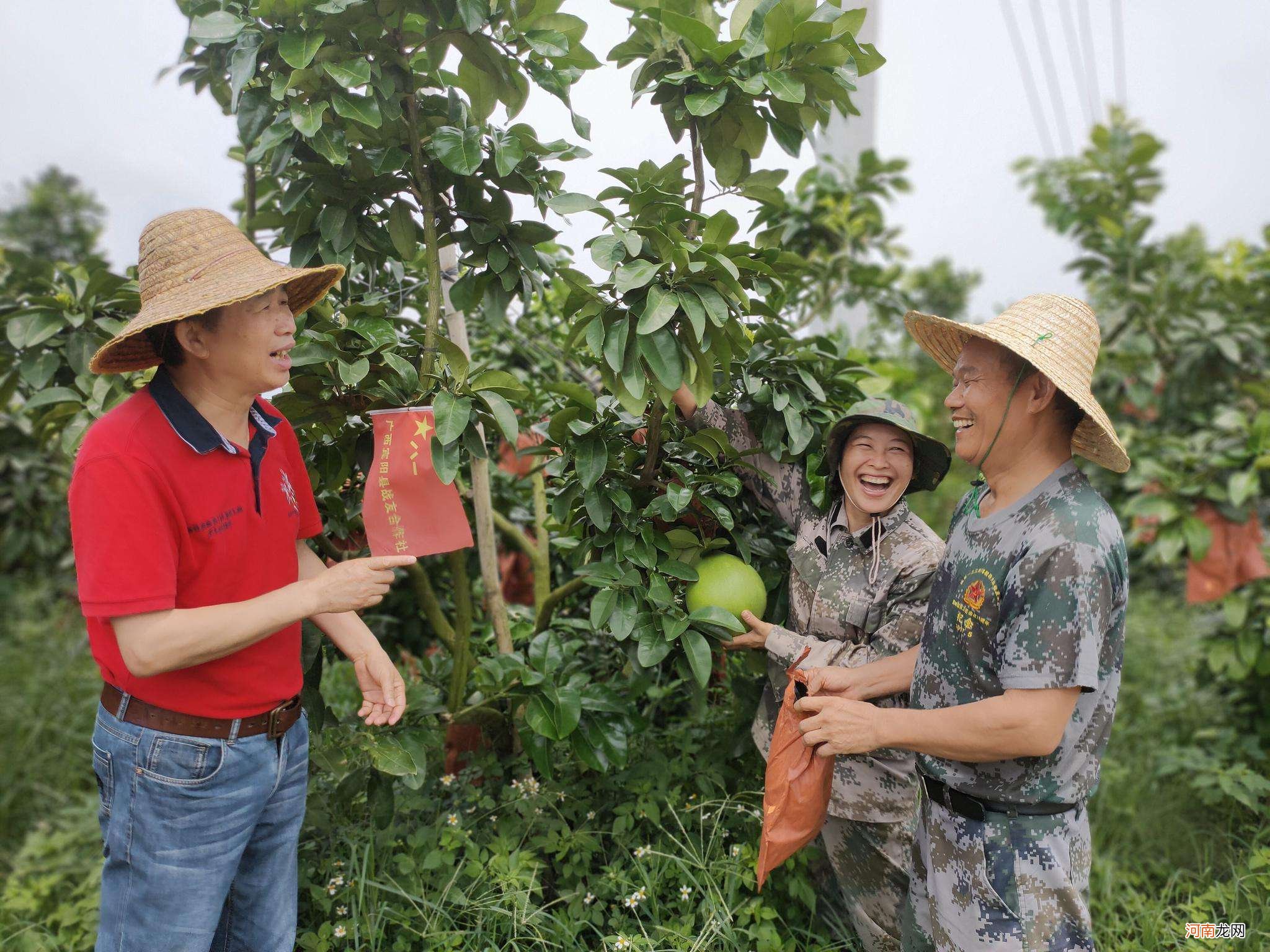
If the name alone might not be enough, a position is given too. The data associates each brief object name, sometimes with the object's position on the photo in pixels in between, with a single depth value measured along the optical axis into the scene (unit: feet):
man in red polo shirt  4.70
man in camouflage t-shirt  4.83
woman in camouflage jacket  6.55
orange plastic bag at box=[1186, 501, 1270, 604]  11.21
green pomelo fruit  6.75
